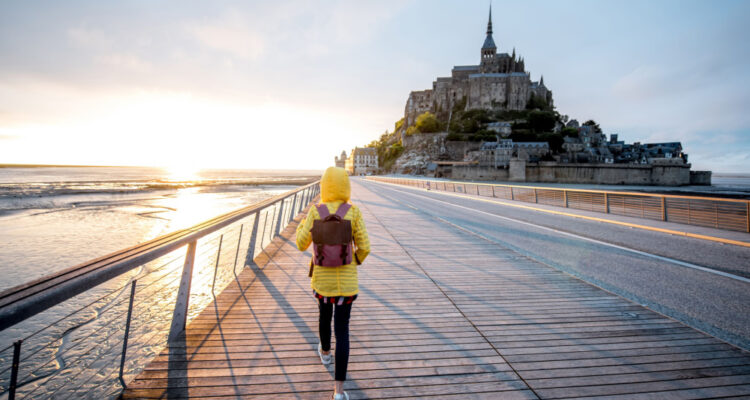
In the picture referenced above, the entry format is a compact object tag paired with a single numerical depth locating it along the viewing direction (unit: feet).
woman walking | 7.97
